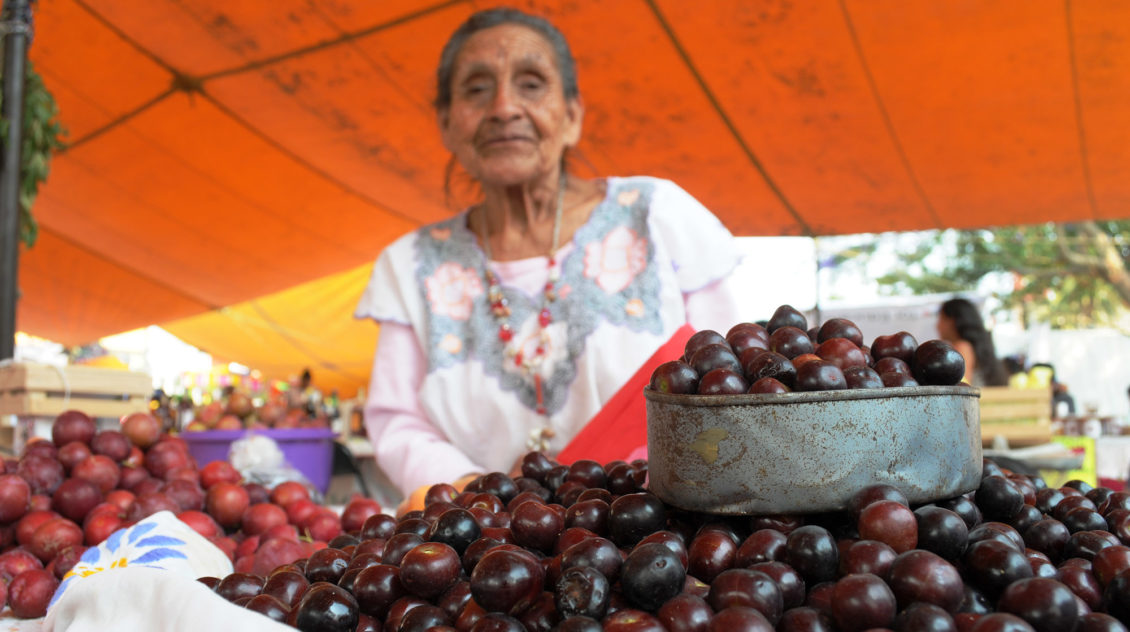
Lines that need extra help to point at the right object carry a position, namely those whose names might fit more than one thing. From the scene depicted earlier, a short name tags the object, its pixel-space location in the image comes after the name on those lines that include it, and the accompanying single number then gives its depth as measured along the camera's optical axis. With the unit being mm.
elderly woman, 1883
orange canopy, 3059
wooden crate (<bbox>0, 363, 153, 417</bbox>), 1957
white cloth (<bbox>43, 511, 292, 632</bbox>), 634
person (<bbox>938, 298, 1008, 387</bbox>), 5434
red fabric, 1258
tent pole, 2535
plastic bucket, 2666
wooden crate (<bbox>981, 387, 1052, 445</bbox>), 3822
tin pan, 717
